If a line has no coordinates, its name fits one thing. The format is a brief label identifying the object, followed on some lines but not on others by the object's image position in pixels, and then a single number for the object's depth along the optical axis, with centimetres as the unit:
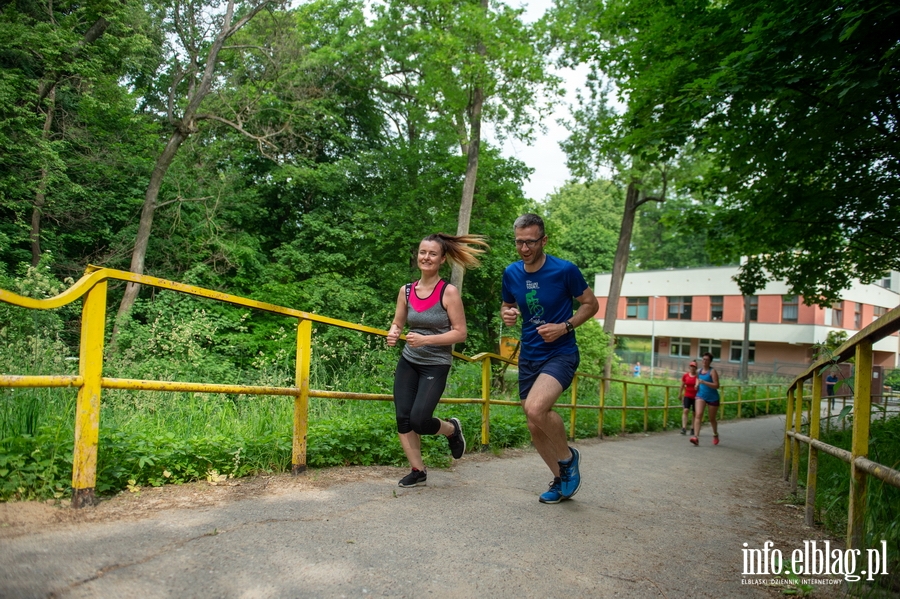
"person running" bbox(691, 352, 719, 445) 1208
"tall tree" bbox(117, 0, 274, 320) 1734
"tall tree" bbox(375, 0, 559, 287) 1670
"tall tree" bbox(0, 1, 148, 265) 1388
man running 437
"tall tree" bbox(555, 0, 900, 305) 661
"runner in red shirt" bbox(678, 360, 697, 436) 1420
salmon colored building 4331
